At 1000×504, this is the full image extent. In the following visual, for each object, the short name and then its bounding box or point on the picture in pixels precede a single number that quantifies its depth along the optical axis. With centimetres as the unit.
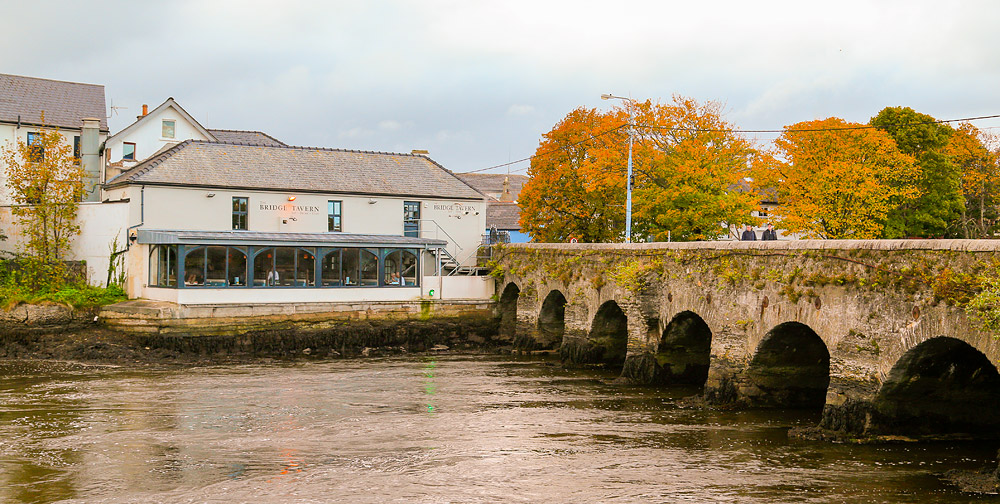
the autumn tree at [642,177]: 3950
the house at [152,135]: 4691
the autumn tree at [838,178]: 4169
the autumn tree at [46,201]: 3631
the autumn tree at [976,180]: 5106
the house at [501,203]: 6444
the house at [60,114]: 4422
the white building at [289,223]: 3438
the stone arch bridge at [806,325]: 1606
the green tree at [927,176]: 4897
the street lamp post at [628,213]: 3369
